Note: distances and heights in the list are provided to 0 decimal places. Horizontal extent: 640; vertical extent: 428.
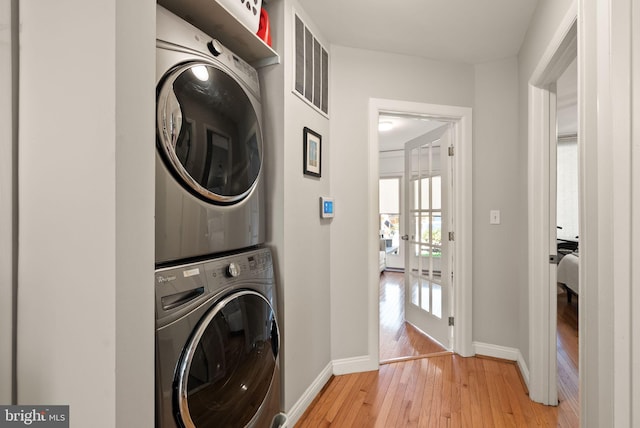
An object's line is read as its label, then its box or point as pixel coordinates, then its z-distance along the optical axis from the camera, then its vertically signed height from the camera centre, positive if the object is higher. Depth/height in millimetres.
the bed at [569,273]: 3562 -693
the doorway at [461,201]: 2537 +119
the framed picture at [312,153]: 1885 +394
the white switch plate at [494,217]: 2537 -12
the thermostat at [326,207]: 2115 +54
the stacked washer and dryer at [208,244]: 910 -103
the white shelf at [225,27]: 1191 +801
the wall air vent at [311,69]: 1819 +927
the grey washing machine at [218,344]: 891 -439
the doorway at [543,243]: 1914 -169
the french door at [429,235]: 2721 -191
